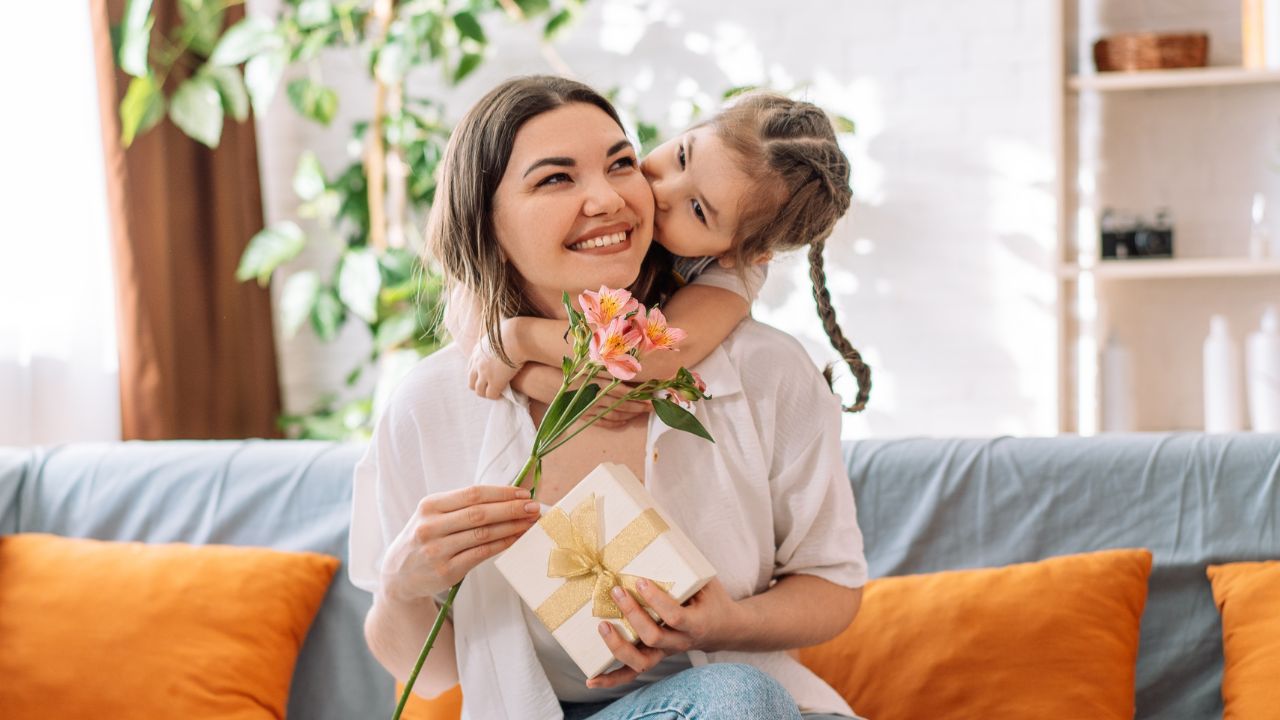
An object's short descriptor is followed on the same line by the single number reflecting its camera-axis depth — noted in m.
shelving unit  3.16
